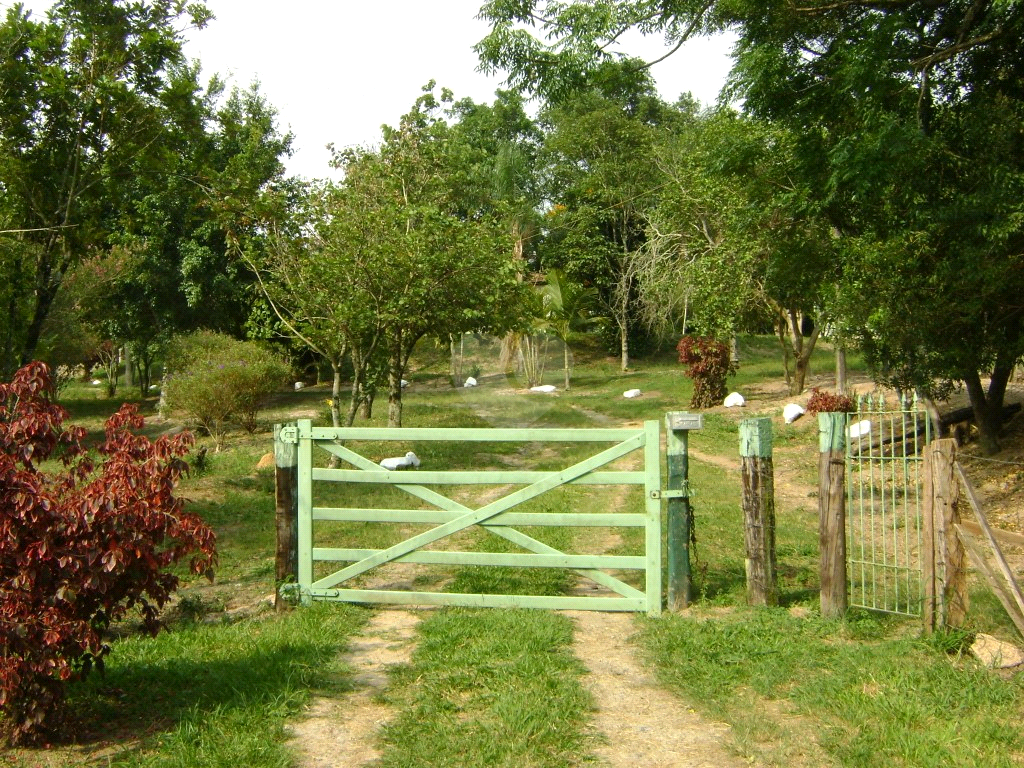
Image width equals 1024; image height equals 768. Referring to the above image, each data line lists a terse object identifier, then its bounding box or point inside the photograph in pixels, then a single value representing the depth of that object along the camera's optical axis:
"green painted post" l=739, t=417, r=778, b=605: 6.35
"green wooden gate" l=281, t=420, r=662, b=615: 6.37
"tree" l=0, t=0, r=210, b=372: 10.49
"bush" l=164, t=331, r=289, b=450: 18.10
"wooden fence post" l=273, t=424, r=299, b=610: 6.63
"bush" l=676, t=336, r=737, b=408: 21.56
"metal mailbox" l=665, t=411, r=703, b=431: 6.39
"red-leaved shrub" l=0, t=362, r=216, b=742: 4.11
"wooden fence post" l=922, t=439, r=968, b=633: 5.45
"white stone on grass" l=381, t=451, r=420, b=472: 13.26
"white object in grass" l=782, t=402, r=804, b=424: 18.45
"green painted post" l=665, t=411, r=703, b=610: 6.38
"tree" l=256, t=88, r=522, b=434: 13.74
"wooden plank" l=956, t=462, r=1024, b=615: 5.12
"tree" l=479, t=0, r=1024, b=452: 8.82
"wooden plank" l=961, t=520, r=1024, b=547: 5.15
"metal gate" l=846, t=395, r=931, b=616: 5.94
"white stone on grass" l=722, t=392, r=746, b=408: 21.41
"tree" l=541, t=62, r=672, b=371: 33.66
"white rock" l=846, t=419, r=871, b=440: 14.58
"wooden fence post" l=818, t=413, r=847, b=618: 6.05
